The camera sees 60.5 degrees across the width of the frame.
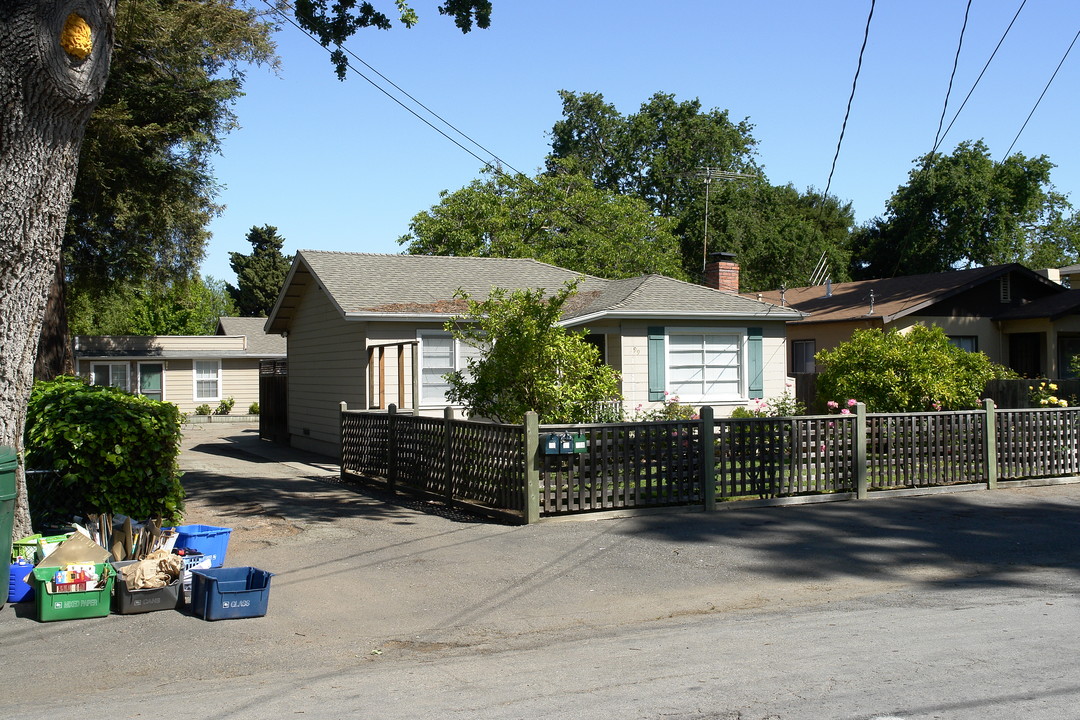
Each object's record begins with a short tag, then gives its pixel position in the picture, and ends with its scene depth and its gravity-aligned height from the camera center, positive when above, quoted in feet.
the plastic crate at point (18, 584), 25.17 -5.37
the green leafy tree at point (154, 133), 63.87 +18.47
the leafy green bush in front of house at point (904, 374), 53.52 +0.41
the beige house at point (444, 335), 60.64 +3.30
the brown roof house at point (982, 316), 89.15 +6.26
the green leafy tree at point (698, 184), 171.22 +40.26
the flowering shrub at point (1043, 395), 56.90 -1.03
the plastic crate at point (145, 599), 24.59 -5.71
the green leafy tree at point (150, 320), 176.35 +13.46
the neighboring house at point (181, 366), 114.83 +2.63
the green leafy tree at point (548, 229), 129.08 +22.45
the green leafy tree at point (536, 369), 40.09 +0.62
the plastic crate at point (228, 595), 24.13 -5.52
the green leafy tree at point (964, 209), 161.99 +30.54
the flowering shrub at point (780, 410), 53.06 -1.68
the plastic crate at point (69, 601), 23.76 -5.55
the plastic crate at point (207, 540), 27.68 -4.64
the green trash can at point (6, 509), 24.40 -3.22
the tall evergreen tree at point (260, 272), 202.49 +25.06
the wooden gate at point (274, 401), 79.92 -1.43
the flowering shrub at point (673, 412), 56.25 -1.84
